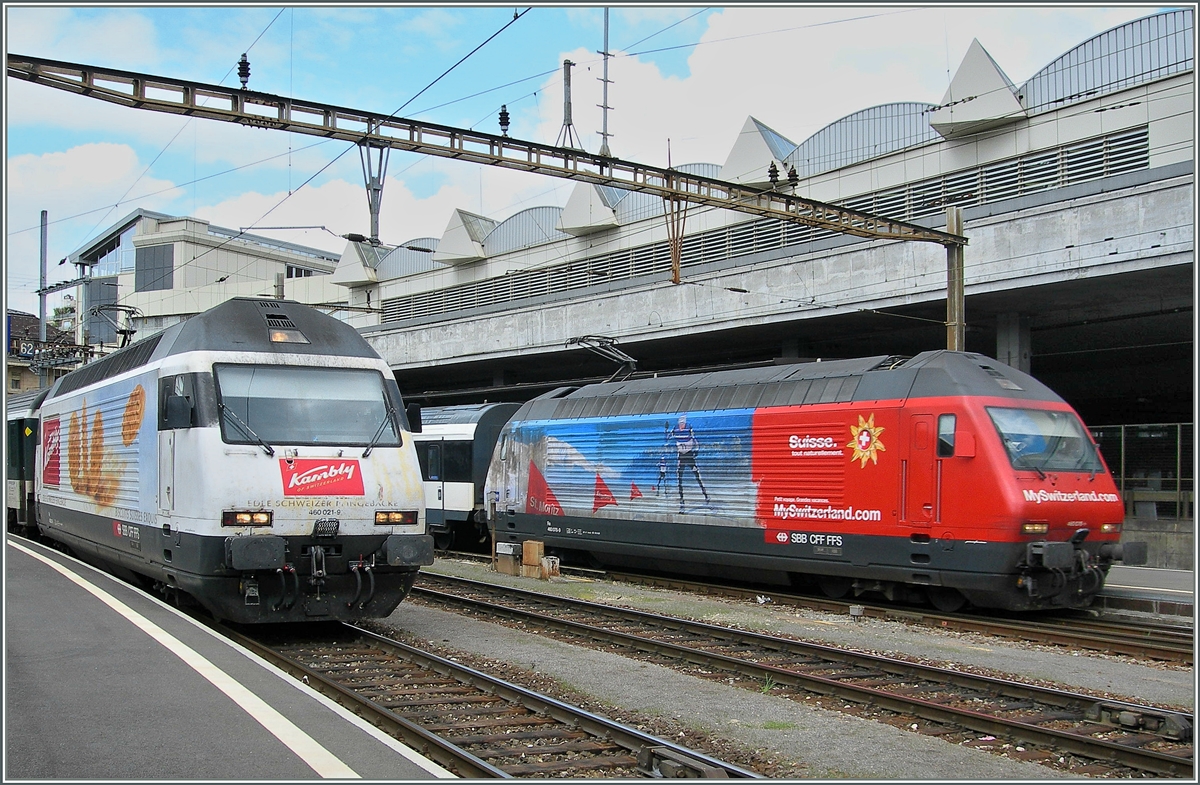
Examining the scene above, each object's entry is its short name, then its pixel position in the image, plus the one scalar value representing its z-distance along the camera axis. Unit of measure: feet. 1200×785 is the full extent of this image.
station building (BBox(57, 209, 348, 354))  192.85
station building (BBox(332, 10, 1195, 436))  68.74
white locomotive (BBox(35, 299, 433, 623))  32.89
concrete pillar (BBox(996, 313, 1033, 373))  79.41
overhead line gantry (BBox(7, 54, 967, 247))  39.01
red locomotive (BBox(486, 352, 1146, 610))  41.32
